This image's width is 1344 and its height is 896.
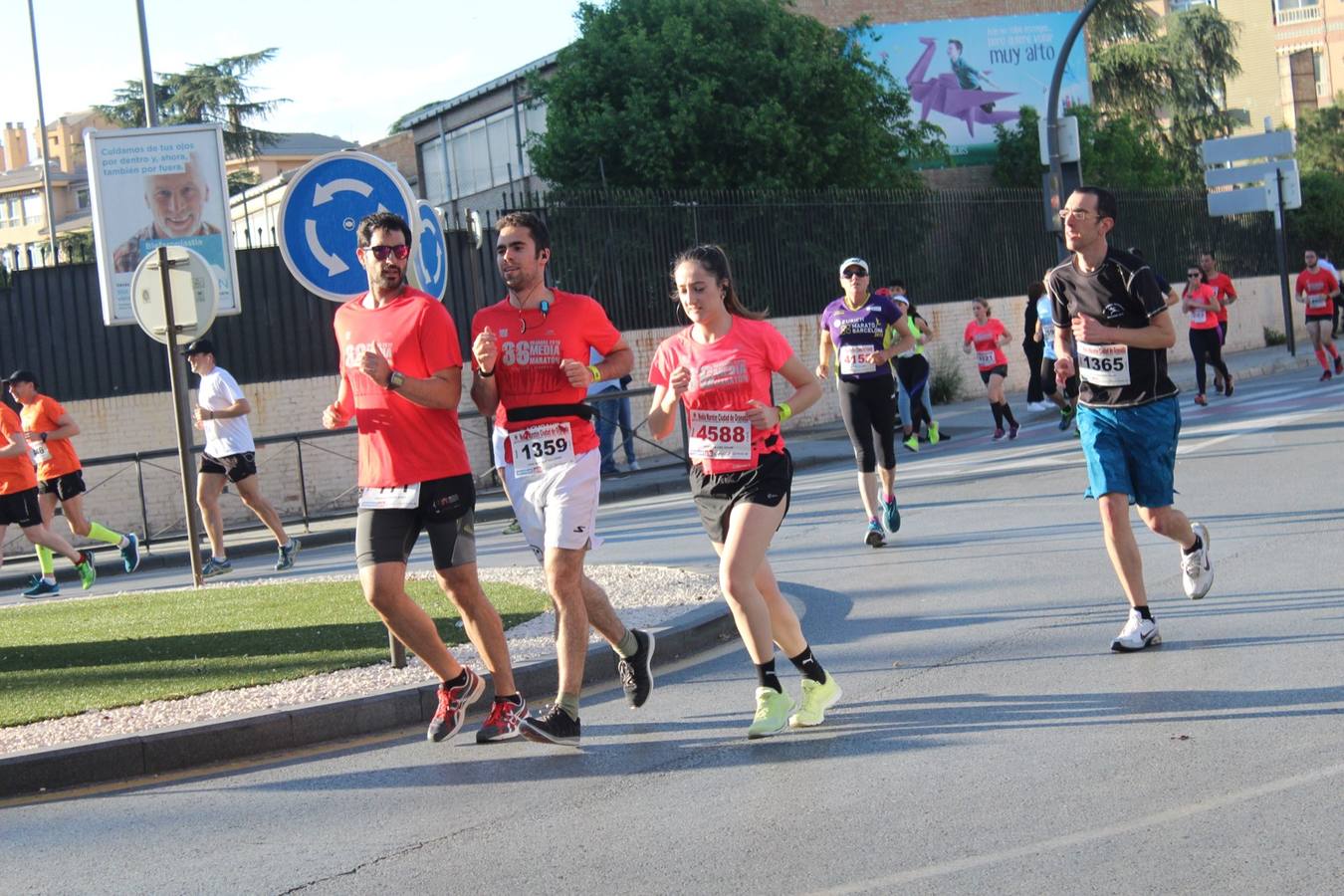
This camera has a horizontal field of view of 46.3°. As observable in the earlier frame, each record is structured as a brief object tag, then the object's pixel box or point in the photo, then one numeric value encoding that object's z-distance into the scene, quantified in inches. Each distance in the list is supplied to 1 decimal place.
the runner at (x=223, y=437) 518.6
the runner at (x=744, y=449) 240.4
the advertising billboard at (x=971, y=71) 1498.5
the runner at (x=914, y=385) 709.9
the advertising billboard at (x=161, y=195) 742.5
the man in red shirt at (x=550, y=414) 240.5
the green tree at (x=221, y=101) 1955.0
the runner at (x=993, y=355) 765.3
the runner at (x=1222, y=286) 849.5
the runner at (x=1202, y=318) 793.6
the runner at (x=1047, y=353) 679.7
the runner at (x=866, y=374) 424.2
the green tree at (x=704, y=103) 1045.8
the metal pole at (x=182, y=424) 450.9
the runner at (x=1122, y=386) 268.7
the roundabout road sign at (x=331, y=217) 304.8
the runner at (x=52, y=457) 551.8
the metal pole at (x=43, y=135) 1702.8
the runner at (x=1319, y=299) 877.8
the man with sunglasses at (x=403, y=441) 236.4
